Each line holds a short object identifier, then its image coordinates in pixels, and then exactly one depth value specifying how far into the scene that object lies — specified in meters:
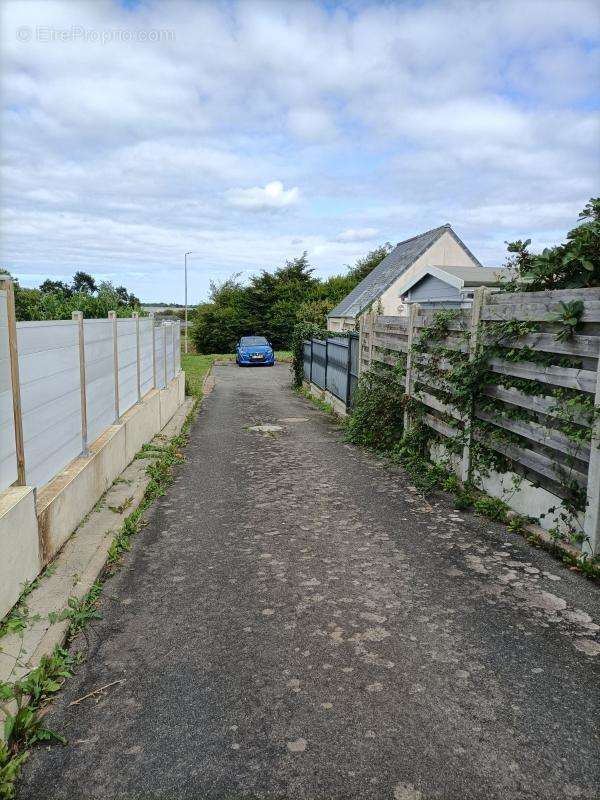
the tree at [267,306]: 48.16
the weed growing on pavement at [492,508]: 5.43
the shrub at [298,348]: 19.76
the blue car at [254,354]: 30.48
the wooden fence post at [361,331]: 11.07
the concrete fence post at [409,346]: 7.97
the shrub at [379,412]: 8.72
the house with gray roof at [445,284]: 13.77
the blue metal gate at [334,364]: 12.24
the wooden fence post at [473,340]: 5.91
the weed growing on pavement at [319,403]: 13.98
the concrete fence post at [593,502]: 4.09
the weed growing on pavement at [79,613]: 3.45
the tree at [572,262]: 4.63
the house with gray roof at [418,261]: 28.12
